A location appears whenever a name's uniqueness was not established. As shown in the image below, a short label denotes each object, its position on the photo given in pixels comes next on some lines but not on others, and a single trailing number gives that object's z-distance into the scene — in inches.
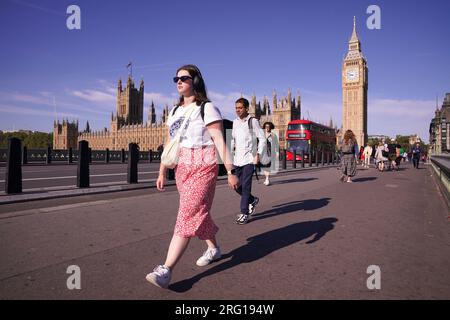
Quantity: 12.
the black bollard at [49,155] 803.4
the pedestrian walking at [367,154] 844.6
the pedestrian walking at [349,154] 464.7
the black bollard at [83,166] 307.9
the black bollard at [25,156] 749.9
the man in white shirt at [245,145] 199.3
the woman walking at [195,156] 102.6
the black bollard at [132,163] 367.9
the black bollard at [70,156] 859.9
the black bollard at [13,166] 258.2
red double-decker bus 1160.2
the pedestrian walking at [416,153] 943.0
